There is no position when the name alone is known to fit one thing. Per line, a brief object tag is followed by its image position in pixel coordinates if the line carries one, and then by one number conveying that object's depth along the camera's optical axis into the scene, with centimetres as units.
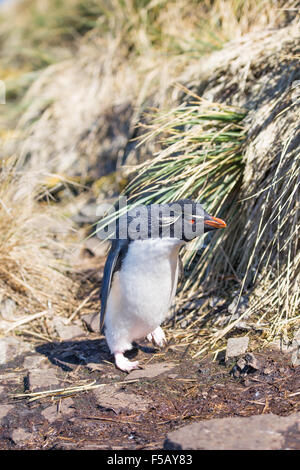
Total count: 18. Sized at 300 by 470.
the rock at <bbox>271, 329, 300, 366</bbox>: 529
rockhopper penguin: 547
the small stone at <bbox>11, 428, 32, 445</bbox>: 462
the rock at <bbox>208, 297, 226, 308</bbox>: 668
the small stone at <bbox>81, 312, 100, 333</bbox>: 716
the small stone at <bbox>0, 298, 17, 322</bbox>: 737
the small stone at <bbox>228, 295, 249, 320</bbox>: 623
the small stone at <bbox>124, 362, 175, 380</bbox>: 562
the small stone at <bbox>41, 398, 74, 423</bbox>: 501
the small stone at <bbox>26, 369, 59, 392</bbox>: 566
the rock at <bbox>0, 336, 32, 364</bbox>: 657
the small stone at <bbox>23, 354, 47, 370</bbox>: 628
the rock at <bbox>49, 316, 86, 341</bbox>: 705
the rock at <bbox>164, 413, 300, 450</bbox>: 375
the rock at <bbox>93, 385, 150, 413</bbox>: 501
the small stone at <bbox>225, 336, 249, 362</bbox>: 556
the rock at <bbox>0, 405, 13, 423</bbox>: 512
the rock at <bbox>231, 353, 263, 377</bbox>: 522
